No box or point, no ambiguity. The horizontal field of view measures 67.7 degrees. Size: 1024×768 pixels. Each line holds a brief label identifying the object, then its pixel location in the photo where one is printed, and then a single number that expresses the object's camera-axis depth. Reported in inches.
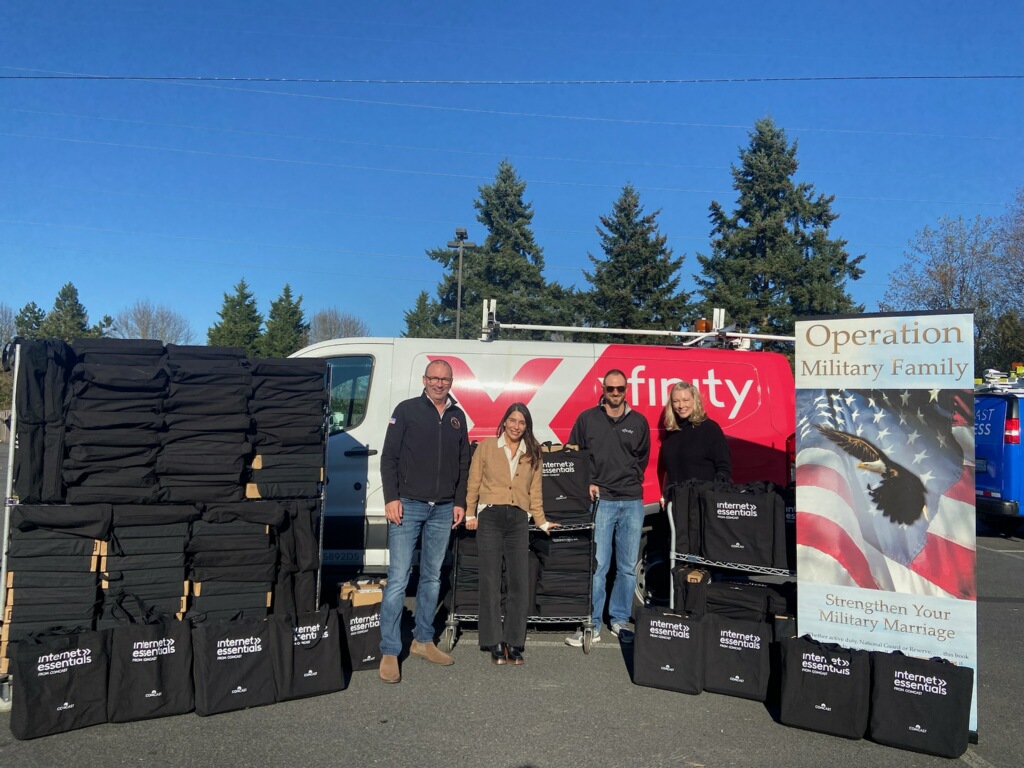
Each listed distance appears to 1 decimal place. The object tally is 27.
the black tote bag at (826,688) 173.2
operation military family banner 179.9
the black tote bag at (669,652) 199.3
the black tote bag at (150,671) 174.2
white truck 281.7
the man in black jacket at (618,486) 247.3
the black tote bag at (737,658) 194.5
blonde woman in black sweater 256.4
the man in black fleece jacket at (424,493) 212.8
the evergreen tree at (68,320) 2281.0
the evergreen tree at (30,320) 2610.7
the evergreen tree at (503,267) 1437.0
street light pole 933.8
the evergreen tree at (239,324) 1945.1
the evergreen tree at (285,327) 2050.9
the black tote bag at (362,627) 212.1
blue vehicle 472.1
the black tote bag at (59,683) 164.1
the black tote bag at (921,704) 163.8
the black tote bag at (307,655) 190.1
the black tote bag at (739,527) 213.3
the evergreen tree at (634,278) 1248.2
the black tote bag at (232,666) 180.2
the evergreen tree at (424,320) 1571.1
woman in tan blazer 224.2
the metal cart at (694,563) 211.3
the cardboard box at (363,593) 216.1
